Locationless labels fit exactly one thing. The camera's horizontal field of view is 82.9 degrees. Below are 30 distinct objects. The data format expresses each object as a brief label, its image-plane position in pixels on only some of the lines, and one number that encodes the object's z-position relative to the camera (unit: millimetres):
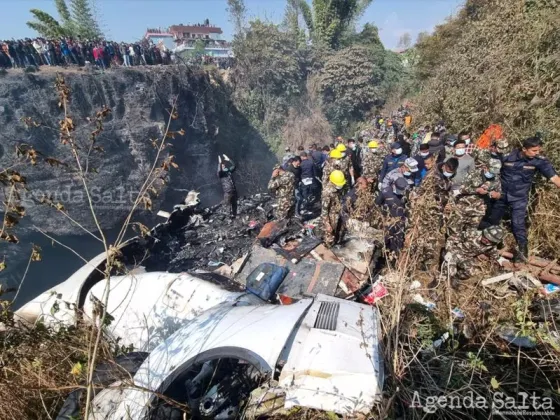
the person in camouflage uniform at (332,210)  5324
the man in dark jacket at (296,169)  6858
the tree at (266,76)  24234
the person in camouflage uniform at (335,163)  6391
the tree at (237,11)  25156
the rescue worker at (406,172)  5117
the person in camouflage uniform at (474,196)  4289
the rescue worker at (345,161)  6484
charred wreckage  2168
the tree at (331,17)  26016
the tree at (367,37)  26797
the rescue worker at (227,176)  7902
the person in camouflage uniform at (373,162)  6996
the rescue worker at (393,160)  6023
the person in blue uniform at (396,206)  4895
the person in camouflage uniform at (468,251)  4180
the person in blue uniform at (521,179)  4035
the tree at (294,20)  26781
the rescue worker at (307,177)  7188
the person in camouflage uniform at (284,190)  6688
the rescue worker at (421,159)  5330
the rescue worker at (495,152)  4770
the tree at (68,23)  19625
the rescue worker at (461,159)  5367
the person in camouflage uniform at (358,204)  6078
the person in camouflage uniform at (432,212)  3729
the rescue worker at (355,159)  8438
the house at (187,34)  39844
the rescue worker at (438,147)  5972
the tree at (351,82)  22922
